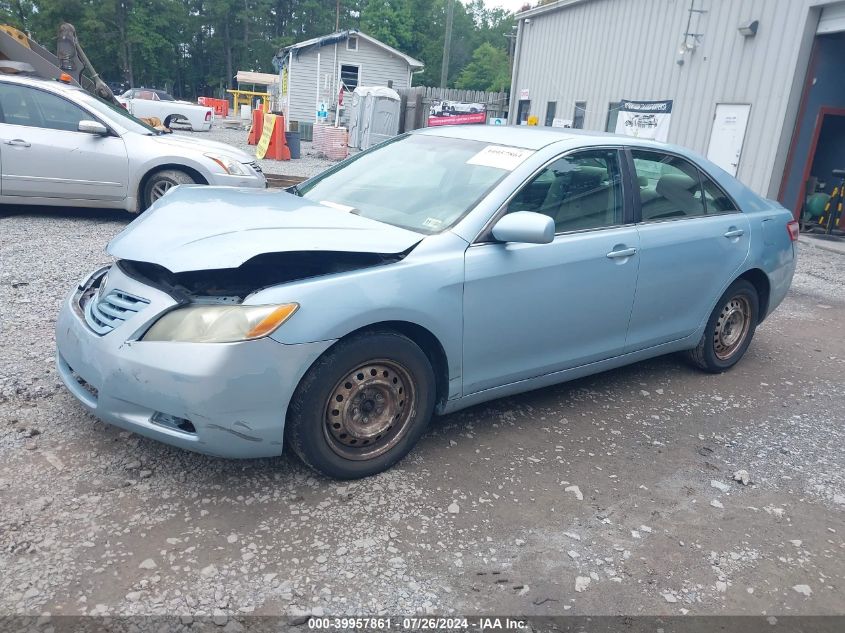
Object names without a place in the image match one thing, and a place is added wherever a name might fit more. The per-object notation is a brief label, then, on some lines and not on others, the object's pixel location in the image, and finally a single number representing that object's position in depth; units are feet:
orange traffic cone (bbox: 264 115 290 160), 56.03
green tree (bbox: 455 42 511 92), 218.79
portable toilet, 76.84
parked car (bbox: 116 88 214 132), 96.27
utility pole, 99.08
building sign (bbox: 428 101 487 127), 75.51
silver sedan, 24.94
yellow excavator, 43.78
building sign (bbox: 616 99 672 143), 47.34
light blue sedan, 9.25
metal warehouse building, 37.09
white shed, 106.42
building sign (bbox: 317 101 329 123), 79.82
